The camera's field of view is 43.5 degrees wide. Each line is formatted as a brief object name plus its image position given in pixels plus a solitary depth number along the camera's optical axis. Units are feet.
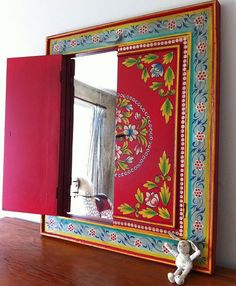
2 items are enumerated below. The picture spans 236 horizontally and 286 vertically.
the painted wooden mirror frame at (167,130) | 3.13
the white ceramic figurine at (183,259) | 2.92
